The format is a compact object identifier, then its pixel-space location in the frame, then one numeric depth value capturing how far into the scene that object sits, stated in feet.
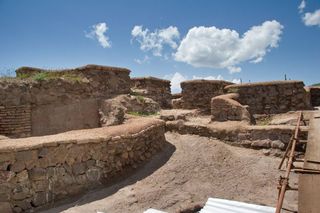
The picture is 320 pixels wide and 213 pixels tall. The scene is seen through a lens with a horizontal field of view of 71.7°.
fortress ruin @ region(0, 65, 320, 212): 14.62
